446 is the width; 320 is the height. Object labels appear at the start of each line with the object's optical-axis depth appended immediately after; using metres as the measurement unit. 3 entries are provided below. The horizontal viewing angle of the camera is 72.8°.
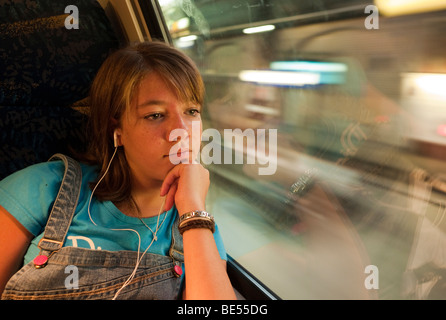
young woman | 0.85
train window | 0.88
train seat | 1.12
